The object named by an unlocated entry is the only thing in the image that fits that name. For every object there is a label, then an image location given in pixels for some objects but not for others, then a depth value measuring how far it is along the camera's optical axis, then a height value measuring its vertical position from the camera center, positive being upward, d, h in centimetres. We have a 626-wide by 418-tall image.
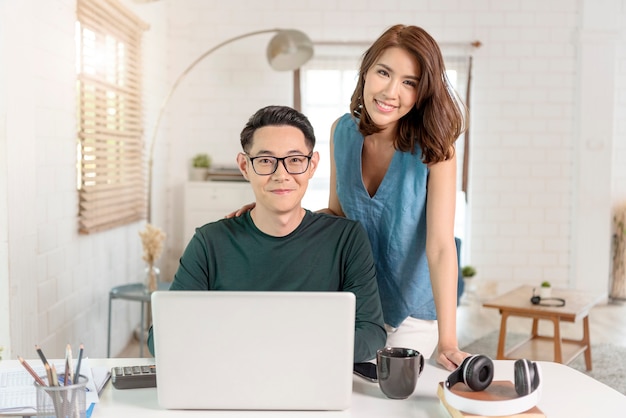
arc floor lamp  521 +82
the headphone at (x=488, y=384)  129 -38
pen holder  126 -40
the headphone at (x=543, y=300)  424 -74
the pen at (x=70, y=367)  131 -35
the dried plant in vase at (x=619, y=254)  646 -71
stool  400 -68
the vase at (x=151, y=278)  413 -62
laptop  129 -31
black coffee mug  144 -39
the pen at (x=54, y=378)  127 -36
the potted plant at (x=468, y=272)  614 -83
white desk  137 -44
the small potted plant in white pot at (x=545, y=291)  435 -69
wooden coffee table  407 -80
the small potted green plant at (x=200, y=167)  595 -1
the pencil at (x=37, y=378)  127 -36
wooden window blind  386 +27
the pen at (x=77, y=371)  130 -36
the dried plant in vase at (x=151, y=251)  413 -47
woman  195 -2
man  184 -19
